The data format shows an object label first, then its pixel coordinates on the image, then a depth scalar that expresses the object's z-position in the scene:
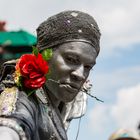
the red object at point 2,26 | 5.07
